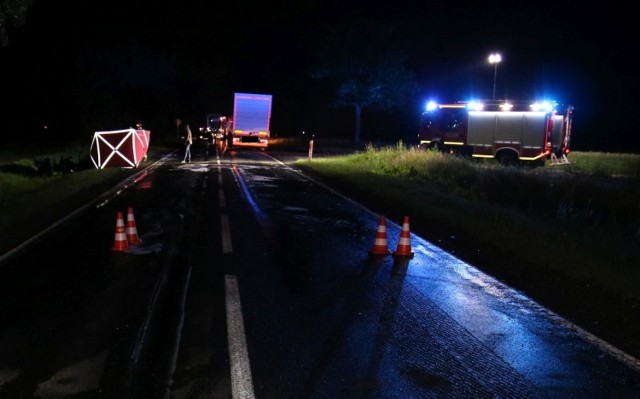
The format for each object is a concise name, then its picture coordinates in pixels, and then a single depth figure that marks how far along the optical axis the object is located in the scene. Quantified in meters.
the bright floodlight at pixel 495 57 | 32.22
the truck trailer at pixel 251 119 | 38.16
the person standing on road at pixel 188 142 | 28.45
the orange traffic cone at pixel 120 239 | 9.30
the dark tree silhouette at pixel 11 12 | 11.16
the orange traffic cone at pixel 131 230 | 9.81
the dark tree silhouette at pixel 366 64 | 48.03
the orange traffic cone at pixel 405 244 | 9.38
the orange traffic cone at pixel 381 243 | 9.47
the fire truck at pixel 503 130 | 28.31
